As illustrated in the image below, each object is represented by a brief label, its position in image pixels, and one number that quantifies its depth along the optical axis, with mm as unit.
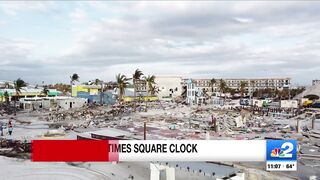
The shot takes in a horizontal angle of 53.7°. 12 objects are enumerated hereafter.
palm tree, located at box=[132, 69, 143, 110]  98306
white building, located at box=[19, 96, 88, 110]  79250
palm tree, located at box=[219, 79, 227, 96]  128962
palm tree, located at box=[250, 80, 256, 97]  188725
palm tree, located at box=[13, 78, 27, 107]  83638
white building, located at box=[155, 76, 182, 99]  143350
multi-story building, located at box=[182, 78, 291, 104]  186625
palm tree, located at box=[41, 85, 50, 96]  97512
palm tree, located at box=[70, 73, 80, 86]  111562
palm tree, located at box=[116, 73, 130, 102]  87344
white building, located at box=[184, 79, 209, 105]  98562
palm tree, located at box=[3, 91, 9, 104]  84875
